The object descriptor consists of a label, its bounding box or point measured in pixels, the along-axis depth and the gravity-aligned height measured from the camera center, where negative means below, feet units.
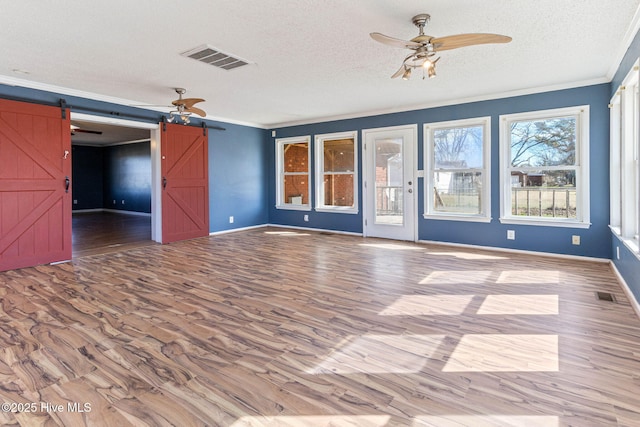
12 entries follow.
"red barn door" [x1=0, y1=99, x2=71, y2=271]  14.37 +1.01
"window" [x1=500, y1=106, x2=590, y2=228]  15.42 +1.63
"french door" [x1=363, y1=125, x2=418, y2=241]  20.44 +1.30
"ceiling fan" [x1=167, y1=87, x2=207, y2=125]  15.66 +4.65
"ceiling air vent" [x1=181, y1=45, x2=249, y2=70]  11.42 +5.10
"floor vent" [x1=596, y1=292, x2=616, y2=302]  10.34 -2.84
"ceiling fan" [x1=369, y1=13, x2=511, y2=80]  8.47 +4.03
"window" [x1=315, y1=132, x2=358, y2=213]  23.21 +2.20
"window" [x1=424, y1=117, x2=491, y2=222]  18.01 +1.82
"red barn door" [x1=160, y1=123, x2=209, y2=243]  20.48 +1.47
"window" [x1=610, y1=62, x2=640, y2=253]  11.38 +1.34
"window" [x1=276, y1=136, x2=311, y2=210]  25.55 +2.36
